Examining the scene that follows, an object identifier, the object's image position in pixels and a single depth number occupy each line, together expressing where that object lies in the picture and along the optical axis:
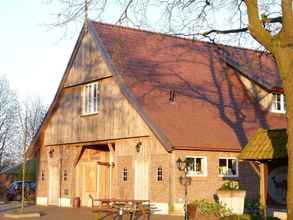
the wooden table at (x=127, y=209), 23.34
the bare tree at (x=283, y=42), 13.96
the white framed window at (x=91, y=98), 31.11
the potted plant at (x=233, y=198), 24.00
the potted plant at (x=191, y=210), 24.81
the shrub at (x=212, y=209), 24.24
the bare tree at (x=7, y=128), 73.77
